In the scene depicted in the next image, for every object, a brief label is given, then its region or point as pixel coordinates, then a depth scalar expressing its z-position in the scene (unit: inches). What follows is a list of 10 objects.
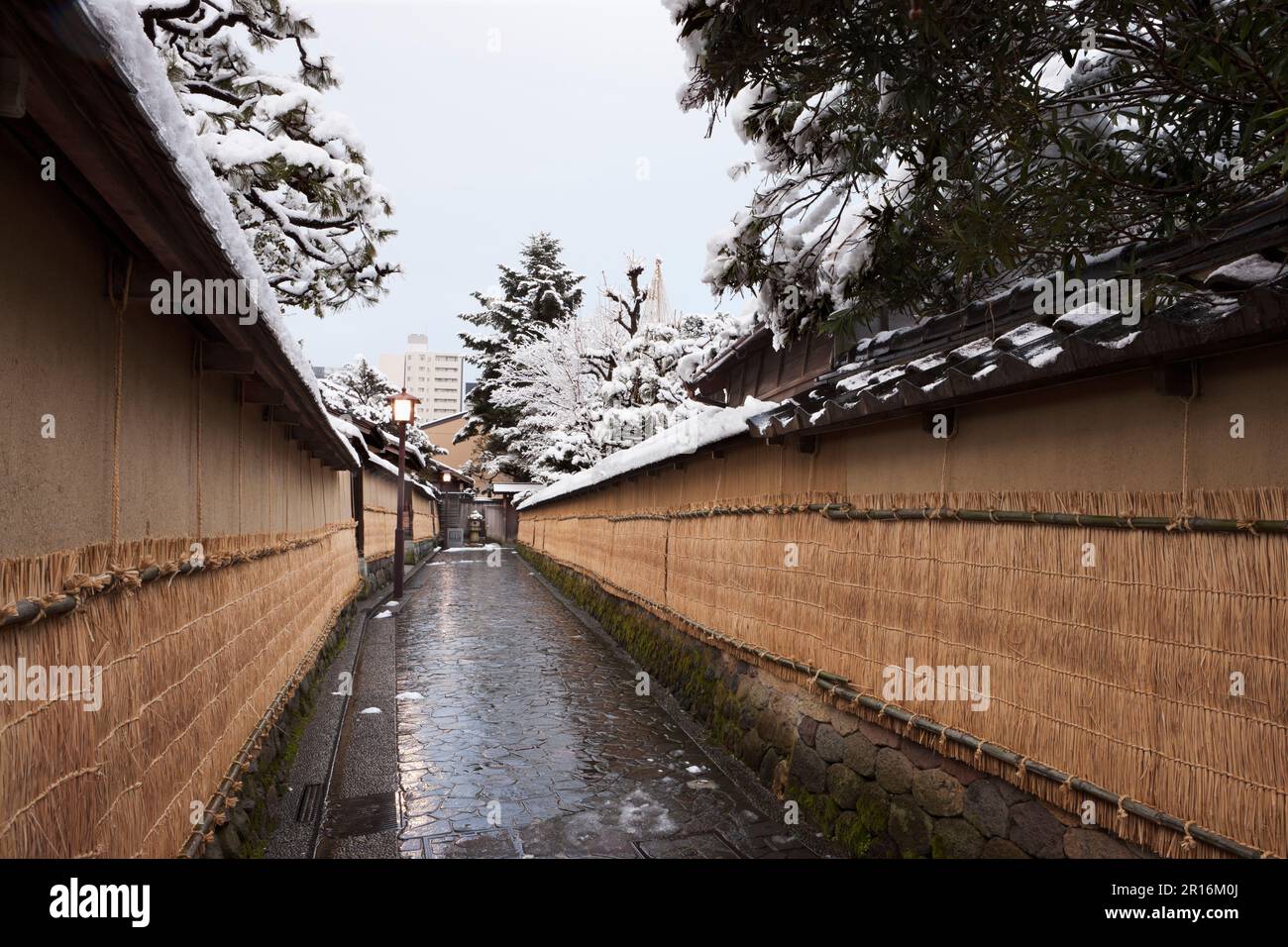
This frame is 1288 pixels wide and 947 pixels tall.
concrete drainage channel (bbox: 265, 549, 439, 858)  247.8
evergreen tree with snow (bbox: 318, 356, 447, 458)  1814.7
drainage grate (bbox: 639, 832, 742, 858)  242.8
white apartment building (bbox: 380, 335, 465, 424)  6998.0
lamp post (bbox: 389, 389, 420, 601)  850.8
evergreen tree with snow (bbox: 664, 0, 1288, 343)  162.7
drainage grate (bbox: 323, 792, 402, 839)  257.9
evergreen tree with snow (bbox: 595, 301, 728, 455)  1081.4
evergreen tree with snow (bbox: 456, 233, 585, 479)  1973.4
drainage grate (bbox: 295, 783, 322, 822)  267.4
